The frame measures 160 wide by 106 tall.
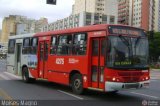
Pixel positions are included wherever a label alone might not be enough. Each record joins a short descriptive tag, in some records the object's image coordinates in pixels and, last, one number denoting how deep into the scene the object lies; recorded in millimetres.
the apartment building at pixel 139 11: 87703
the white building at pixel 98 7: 76711
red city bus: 9452
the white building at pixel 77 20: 60121
